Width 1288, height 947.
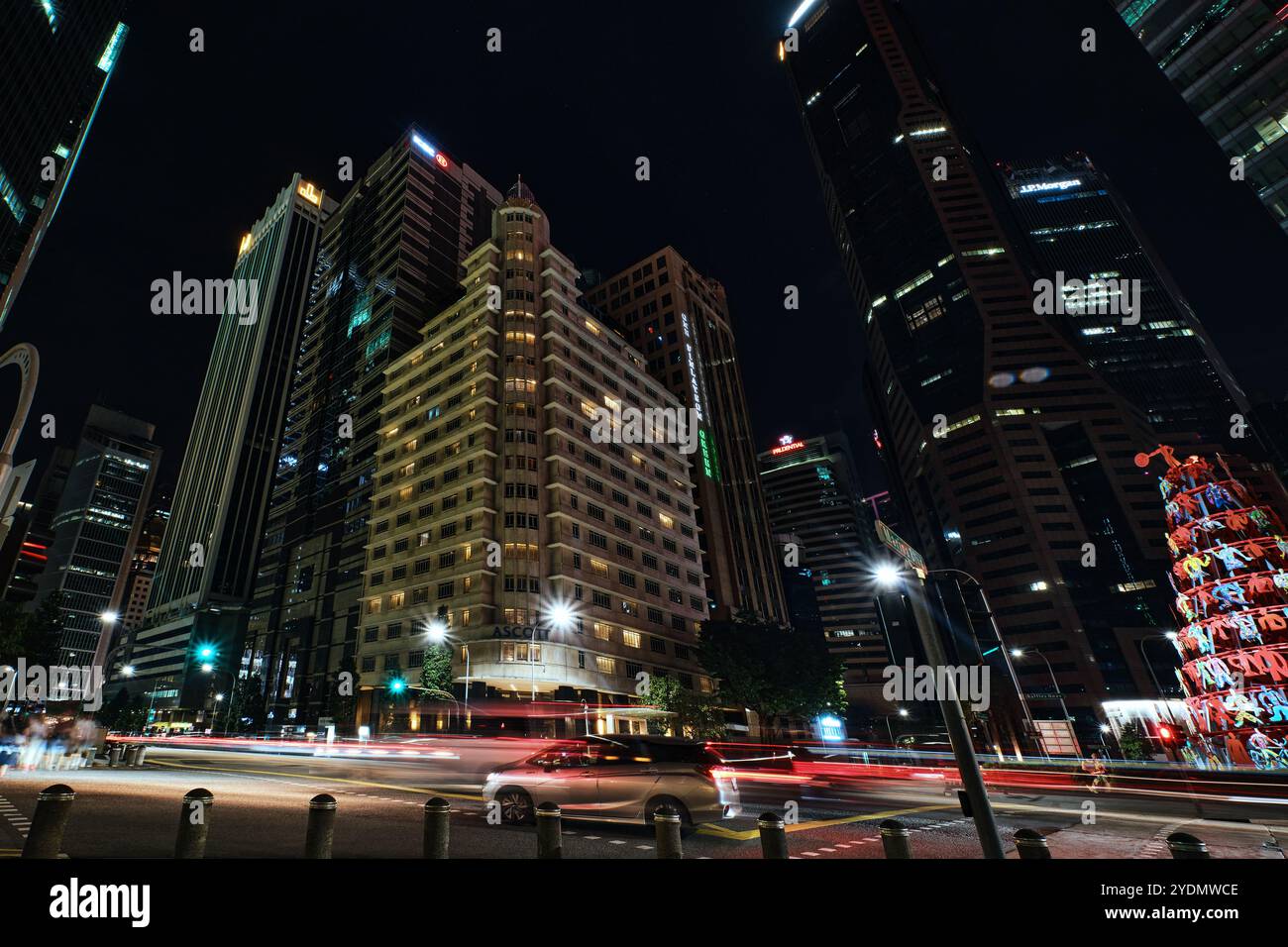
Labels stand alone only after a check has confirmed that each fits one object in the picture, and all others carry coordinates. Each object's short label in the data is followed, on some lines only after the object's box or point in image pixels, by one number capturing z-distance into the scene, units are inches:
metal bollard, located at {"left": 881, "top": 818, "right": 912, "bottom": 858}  252.5
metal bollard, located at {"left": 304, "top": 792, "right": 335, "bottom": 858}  274.5
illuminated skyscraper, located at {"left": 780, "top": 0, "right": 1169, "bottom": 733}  3846.0
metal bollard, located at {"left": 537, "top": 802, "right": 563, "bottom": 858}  291.1
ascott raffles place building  2073.1
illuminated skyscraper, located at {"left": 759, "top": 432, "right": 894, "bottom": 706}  6835.6
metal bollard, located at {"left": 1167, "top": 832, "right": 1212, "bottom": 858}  192.7
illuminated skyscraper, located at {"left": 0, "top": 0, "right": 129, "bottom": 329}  2297.0
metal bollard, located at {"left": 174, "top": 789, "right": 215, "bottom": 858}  263.0
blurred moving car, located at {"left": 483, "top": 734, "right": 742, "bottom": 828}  433.4
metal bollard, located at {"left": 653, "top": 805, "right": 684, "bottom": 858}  281.0
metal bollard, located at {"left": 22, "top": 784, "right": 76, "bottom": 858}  244.8
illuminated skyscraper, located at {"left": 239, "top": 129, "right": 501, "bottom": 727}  2977.4
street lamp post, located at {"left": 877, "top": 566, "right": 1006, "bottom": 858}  277.6
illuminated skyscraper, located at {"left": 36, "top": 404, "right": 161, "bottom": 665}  5383.9
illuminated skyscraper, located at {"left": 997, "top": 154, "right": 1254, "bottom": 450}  5280.5
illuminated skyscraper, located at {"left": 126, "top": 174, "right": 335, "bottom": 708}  4534.9
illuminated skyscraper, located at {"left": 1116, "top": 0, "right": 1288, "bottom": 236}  1973.4
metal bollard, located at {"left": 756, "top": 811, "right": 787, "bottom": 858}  268.1
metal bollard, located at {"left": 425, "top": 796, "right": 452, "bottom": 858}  287.0
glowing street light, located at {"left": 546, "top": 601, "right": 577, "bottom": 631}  2112.5
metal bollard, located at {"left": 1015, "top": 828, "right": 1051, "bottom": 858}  224.8
